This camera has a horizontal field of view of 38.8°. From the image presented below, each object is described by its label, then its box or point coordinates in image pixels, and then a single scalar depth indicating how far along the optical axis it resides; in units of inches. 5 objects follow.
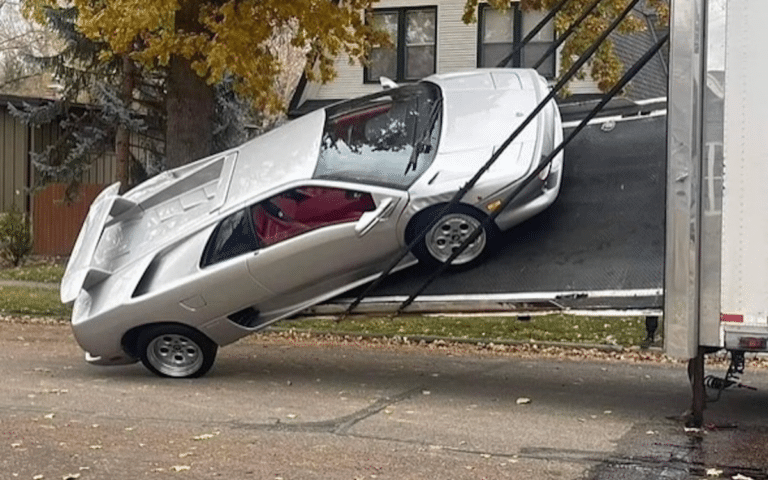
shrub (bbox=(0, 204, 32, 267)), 924.0
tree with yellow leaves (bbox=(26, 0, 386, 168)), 487.2
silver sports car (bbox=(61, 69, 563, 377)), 347.3
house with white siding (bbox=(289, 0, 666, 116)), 922.7
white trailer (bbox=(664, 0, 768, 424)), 280.8
